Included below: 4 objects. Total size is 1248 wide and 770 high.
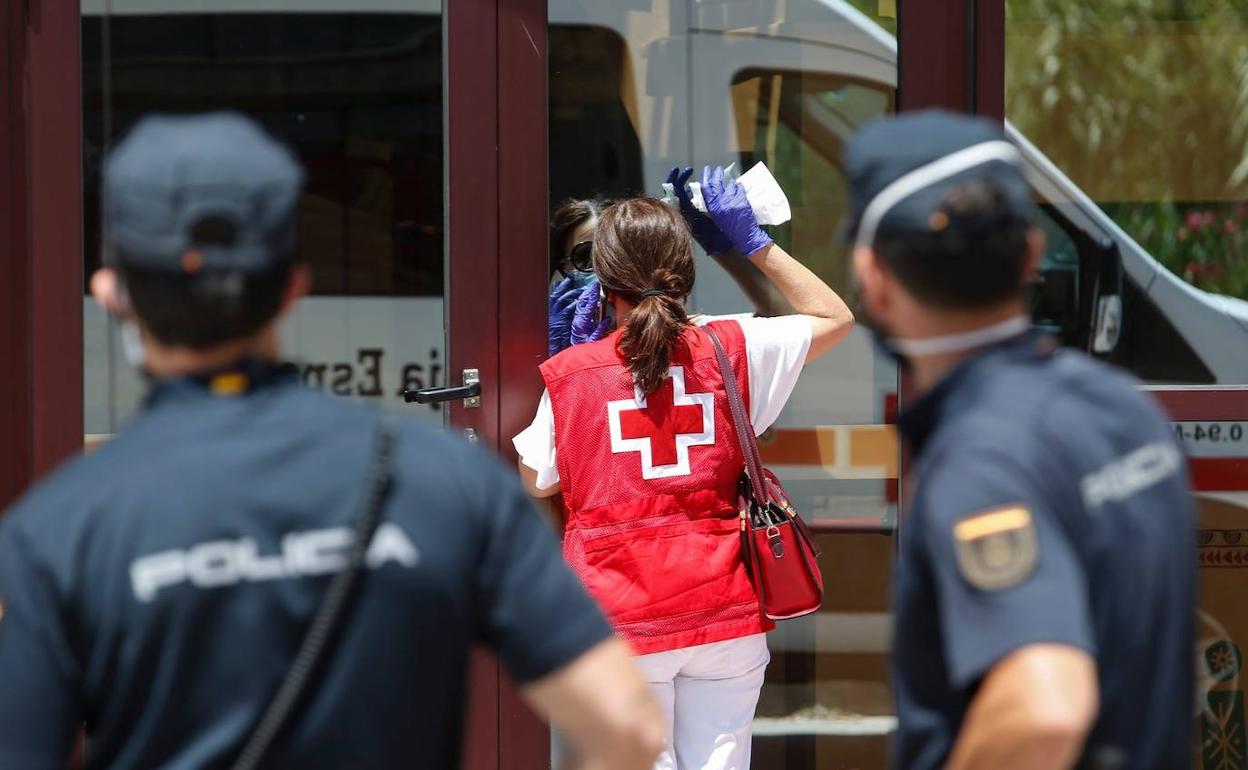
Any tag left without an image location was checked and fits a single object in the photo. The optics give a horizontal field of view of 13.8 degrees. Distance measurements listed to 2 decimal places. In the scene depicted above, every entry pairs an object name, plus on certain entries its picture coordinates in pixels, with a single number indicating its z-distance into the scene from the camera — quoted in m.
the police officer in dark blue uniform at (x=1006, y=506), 7.65
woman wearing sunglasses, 10.21
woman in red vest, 9.69
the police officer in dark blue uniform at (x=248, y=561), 7.46
